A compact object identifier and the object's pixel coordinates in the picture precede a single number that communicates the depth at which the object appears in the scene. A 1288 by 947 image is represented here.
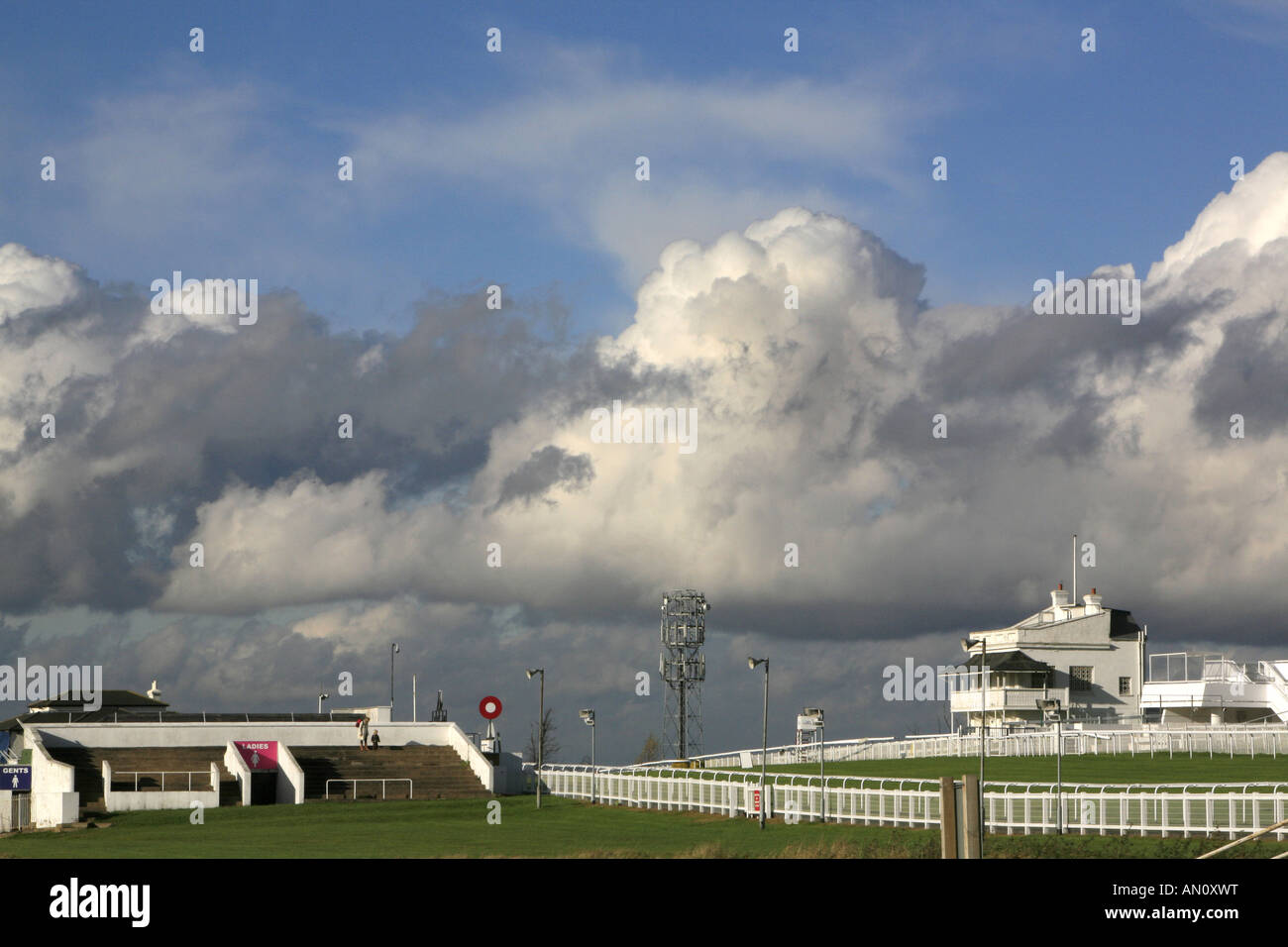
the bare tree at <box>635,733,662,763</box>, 142.00
